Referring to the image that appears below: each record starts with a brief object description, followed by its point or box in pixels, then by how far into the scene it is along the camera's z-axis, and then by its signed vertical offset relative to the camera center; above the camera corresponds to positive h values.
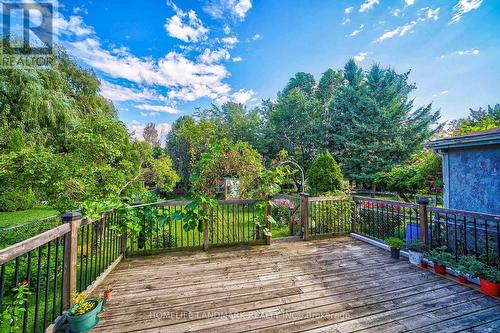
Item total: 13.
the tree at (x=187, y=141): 14.02 +2.22
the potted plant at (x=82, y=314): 1.61 -1.18
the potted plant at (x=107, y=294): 2.08 -1.28
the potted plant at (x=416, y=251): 2.92 -1.23
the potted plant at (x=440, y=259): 2.62 -1.20
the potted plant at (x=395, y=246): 3.17 -1.22
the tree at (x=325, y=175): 8.34 -0.26
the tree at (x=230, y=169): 3.95 +0.01
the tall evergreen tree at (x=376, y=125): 13.67 +3.11
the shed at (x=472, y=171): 3.16 -0.05
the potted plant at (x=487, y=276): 2.14 -1.19
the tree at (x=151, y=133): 25.66 +4.76
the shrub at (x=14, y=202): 9.29 -1.52
